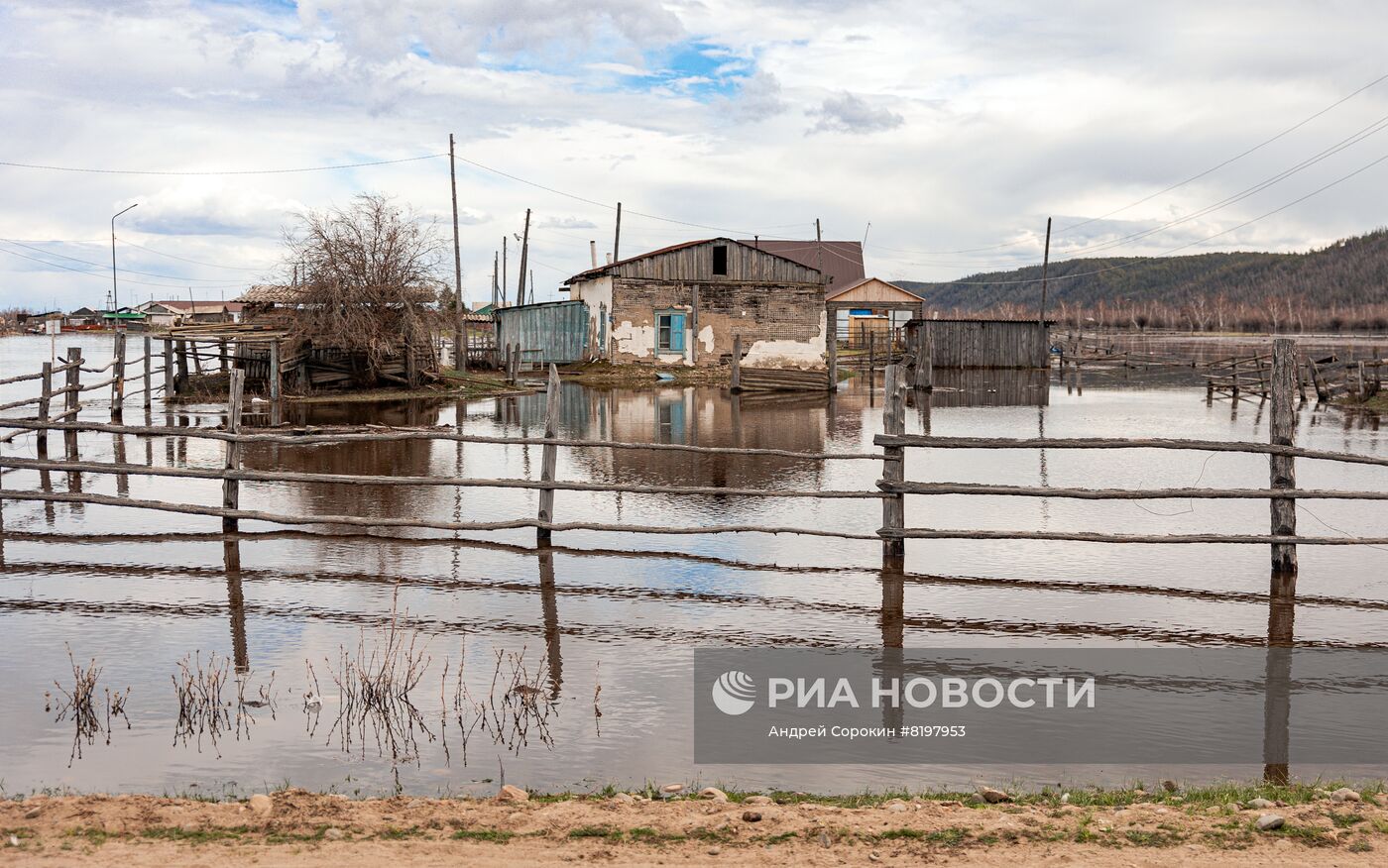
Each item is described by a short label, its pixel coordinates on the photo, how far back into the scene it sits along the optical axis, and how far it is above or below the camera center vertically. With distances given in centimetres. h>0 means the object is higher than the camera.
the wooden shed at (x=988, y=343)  4878 +213
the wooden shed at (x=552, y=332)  4359 +232
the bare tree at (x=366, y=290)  3028 +271
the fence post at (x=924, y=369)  3898 +80
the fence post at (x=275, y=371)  2411 +40
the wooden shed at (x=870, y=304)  5778 +448
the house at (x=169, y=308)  12100 +900
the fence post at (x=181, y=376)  3092 +35
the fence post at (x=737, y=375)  3409 +46
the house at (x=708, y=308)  4109 +307
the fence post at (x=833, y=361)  3391 +91
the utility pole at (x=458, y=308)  4003 +288
